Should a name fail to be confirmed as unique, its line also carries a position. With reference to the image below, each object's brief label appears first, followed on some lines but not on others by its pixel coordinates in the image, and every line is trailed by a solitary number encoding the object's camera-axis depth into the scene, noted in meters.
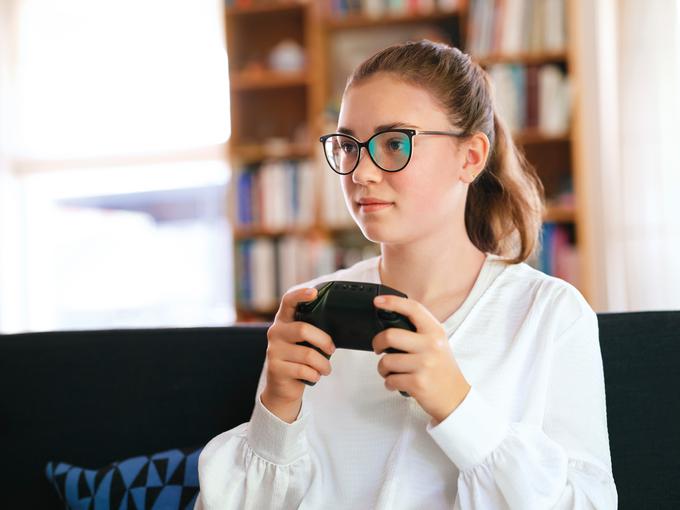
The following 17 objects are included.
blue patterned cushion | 1.25
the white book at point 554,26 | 3.07
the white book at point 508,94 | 3.12
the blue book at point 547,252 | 3.13
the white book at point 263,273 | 3.52
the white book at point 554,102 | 3.08
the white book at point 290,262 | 3.49
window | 4.10
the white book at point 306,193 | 3.45
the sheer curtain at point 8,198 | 4.14
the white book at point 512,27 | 3.10
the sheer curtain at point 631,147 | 2.13
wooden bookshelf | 3.22
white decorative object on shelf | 3.54
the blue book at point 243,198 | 3.53
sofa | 1.41
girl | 0.91
